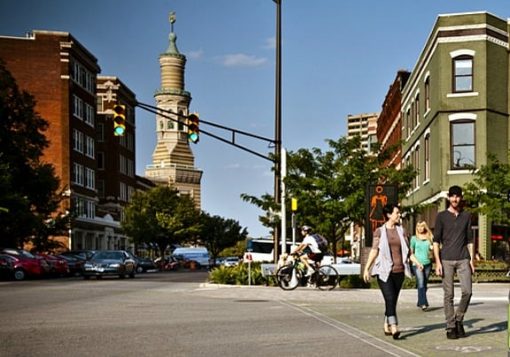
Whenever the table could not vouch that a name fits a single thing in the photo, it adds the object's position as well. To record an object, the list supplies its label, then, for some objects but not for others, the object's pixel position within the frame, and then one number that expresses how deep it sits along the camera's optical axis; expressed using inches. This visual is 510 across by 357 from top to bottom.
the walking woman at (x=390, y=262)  470.3
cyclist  963.3
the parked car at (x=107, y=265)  1576.0
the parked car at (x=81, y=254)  2090.3
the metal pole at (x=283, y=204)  1130.3
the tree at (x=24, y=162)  1977.1
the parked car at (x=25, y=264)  1637.6
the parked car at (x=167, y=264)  2930.6
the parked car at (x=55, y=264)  1807.3
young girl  737.6
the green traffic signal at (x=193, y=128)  1181.1
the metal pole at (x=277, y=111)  1234.6
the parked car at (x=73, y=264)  1979.6
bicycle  997.8
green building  1566.2
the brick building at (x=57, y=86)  3009.4
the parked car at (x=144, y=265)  2475.6
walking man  478.0
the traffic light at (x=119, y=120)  1094.4
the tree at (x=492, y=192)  1288.1
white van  3186.5
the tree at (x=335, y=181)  1341.0
